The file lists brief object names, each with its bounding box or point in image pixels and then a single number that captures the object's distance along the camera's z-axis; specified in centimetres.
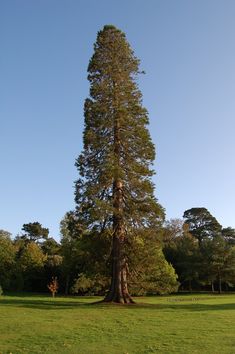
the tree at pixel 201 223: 10150
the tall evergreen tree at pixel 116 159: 3173
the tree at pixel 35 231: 11200
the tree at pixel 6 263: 6809
